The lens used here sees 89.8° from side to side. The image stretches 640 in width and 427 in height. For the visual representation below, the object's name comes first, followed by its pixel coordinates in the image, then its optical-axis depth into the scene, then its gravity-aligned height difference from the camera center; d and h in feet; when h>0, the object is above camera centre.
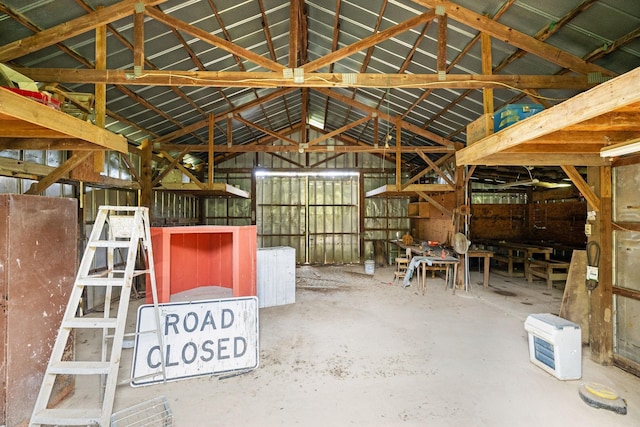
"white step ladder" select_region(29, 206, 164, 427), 8.29 -3.04
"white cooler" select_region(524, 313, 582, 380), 12.50 -5.30
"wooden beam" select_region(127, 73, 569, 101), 14.32 +6.10
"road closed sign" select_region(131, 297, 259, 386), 12.28 -4.96
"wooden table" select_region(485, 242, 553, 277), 29.58 -3.88
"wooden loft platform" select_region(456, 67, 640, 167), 6.65 +2.38
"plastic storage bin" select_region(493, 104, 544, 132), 11.00 +3.50
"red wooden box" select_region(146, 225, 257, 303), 16.25 -2.57
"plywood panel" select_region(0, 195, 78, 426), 9.11 -2.28
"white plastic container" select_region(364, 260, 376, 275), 35.79 -5.88
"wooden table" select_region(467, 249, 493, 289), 28.48 -3.75
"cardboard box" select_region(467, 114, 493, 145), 12.37 +3.43
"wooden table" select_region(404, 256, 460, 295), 27.25 -4.15
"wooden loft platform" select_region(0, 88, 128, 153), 7.85 +2.73
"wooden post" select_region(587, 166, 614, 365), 13.74 -2.72
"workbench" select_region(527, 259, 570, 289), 27.66 -5.14
